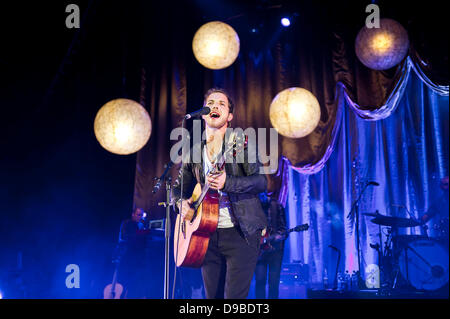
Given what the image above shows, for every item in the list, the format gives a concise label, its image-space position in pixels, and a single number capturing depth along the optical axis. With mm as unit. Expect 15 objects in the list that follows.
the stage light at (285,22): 6563
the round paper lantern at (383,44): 5297
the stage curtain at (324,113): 6430
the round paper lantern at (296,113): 5797
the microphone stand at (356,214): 6038
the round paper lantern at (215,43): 5641
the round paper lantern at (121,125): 6266
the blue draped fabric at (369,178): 6520
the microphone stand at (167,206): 3079
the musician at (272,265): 5793
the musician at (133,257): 6711
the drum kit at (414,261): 5656
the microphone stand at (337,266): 6344
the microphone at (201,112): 3051
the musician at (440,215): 5863
